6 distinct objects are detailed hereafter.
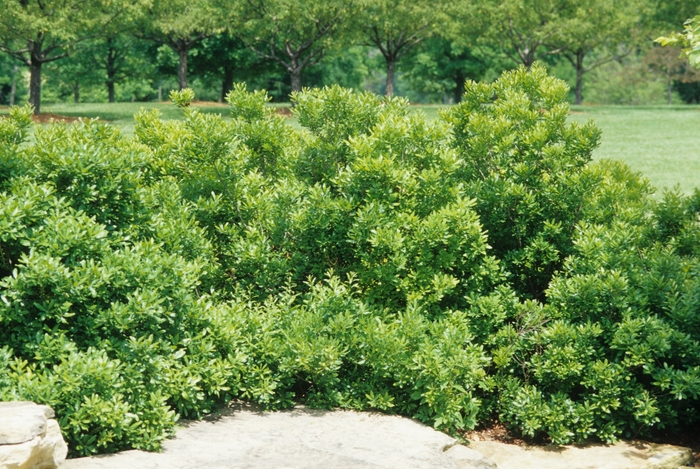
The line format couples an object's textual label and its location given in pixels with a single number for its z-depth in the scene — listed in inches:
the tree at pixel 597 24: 1384.1
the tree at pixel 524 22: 1387.8
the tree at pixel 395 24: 1296.8
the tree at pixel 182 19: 1219.2
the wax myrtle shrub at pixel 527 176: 302.0
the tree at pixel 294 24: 1159.6
